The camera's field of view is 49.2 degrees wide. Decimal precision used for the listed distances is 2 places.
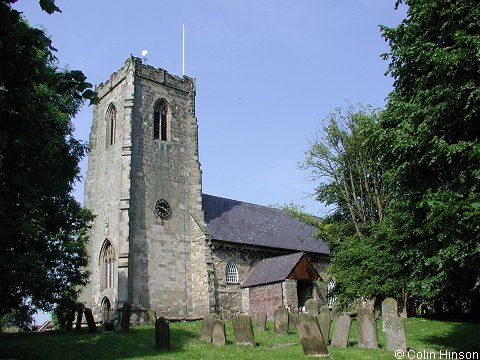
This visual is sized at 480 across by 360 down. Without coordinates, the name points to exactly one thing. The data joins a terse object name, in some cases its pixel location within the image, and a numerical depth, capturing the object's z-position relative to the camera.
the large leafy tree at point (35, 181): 8.29
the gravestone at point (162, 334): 16.77
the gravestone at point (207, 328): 18.50
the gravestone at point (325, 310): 18.92
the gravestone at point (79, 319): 23.86
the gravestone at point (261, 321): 22.22
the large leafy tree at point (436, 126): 13.42
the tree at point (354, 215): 24.36
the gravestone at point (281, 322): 20.64
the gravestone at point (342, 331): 16.75
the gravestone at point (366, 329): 16.25
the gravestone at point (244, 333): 17.19
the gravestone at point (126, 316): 22.14
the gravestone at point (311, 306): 23.69
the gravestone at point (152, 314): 23.25
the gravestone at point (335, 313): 25.58
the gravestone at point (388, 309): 16.12
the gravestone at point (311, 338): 14.49
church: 30.42
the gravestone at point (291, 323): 21.56
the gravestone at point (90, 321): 22.50
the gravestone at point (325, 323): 18.05
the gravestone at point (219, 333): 17.69
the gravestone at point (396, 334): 15.38
